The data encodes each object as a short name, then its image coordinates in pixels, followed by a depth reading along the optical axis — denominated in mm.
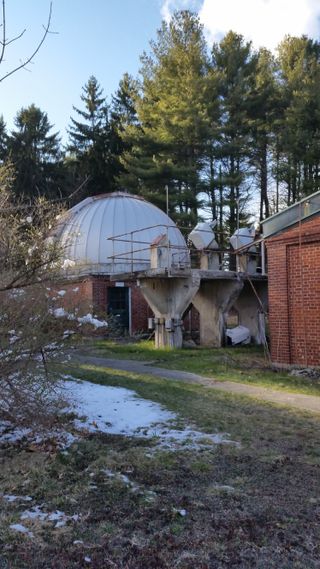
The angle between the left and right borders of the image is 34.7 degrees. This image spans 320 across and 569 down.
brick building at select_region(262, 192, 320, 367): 11094
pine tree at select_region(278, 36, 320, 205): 31078
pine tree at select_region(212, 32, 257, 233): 32719
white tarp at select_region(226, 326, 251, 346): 18062
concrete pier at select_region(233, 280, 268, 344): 19016
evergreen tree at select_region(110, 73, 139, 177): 37438
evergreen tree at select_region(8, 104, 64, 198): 36438
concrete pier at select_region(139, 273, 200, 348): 16312
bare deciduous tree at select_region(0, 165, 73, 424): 4957
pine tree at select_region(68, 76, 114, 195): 38219
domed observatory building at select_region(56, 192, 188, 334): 21297
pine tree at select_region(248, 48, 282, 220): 32875
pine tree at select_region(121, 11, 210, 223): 31922
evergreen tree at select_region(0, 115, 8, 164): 37000
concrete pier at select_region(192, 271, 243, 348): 17453
